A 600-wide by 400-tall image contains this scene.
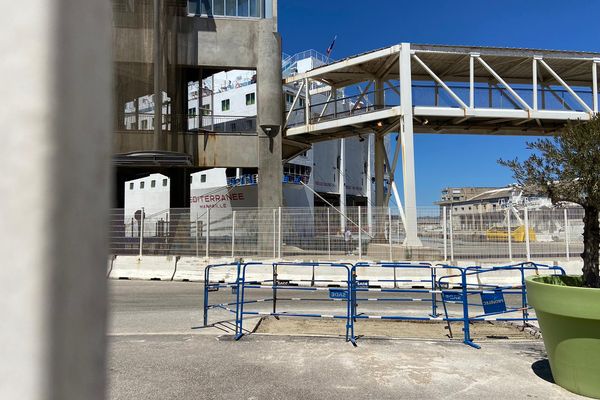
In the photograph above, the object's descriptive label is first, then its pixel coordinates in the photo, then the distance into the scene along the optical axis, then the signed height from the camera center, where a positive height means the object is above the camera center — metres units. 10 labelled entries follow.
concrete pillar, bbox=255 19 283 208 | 22.59 +5.36
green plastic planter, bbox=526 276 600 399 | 4.49 -1.19
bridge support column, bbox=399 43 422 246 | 20.36 +4.35
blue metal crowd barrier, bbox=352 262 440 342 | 7.93 -2.00
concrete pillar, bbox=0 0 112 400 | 1.00 +0.05
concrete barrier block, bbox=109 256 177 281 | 17.52 -1.68
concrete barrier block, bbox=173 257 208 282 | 17.14 -1.76
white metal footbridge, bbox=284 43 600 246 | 20.77 +6.24
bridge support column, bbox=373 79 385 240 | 23.86 +3.47
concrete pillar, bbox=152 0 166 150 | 20.83 +7.18
